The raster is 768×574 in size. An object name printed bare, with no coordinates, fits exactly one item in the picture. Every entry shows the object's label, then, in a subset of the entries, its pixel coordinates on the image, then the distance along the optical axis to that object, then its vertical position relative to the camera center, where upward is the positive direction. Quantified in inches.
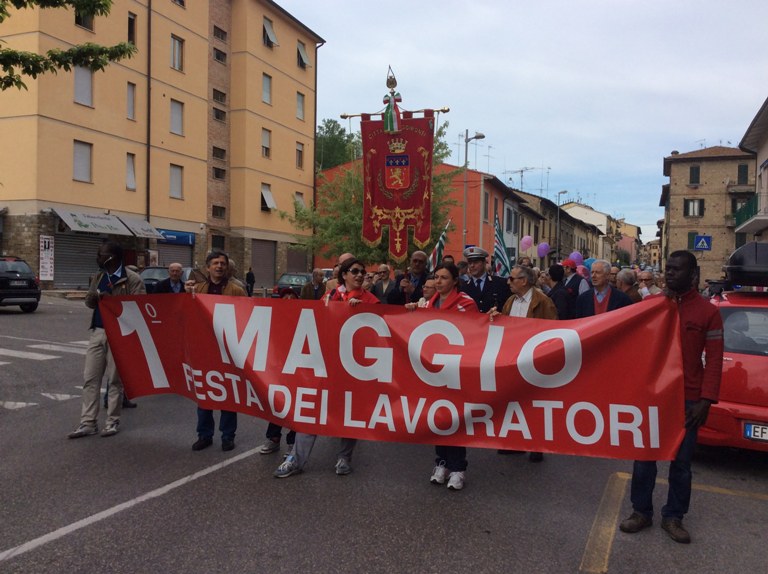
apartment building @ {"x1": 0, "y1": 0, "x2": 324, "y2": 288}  896.9 +238.0
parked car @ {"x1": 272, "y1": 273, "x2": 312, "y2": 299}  944.9 -9.0
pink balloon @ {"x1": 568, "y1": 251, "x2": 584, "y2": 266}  388.7 +13.7
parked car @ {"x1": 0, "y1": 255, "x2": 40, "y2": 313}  657.0 -18.0
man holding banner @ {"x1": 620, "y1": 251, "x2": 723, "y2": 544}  151.2 -25.8
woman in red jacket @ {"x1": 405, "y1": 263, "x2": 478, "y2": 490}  183.6 -9.7
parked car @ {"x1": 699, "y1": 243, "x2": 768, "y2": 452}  193.0 -27.7
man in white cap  301.7 -3.8
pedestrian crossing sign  697.6 +46.4
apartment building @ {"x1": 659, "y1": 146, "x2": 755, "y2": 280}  2086.6 +300.9
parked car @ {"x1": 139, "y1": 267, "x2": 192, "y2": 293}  751.5 -4.3
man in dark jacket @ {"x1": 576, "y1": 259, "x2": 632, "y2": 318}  238.2 -6.7
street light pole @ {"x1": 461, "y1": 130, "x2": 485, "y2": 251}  1164.7 +261.2
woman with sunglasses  192.7 -52.5
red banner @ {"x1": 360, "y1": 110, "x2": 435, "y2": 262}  445.1 +70.2
